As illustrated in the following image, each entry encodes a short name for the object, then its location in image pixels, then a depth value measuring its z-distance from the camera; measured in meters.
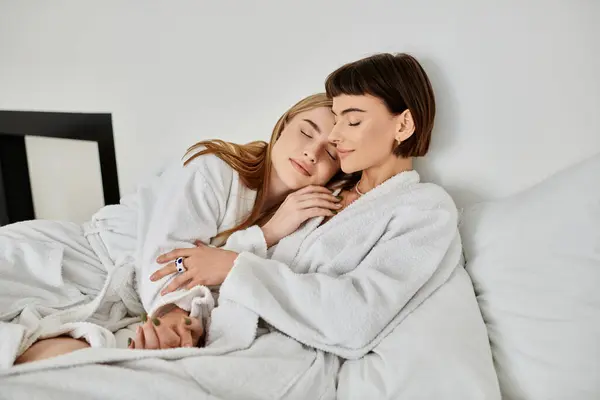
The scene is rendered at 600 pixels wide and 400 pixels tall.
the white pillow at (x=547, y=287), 0.75
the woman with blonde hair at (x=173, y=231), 1.02
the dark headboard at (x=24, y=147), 1.67
